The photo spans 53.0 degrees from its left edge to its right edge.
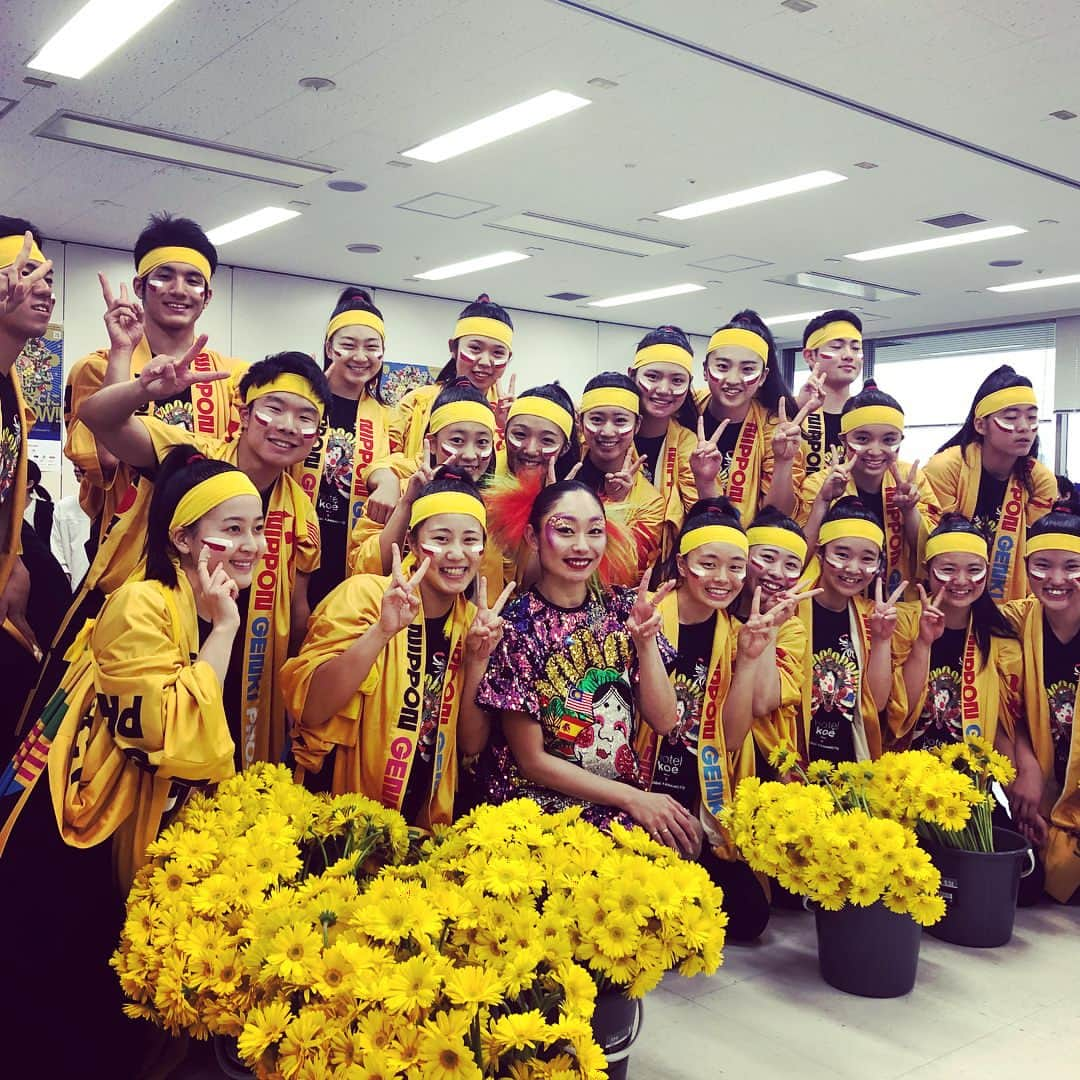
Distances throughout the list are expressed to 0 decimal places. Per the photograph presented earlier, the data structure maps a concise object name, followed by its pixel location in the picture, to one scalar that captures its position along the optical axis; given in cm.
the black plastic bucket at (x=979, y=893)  301
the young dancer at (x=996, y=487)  405
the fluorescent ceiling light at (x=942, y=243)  856
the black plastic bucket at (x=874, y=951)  269
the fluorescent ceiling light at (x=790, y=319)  1245
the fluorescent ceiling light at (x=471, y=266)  989
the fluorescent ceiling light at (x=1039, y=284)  1038
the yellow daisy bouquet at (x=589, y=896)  182
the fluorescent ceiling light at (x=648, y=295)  1113
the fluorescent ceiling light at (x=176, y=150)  641
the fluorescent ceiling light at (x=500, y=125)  596
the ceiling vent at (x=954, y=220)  819
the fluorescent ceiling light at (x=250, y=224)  841
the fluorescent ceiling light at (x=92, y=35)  489
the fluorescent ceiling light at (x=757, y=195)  729
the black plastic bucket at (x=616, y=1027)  187
